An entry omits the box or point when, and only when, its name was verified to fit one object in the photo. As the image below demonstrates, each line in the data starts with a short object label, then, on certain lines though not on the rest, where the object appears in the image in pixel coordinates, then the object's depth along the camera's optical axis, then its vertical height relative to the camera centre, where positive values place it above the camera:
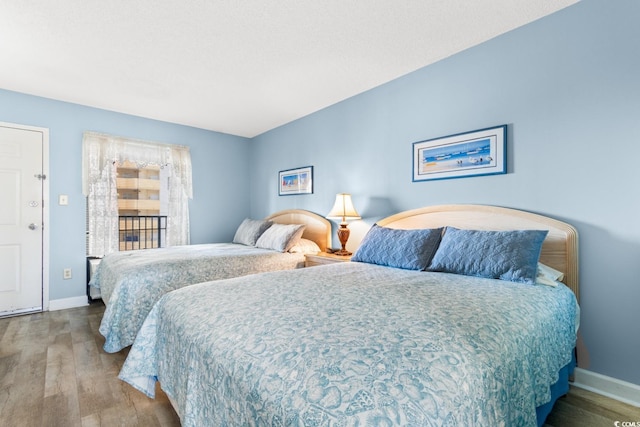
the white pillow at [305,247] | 3.45 -0.39
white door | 3.27 -0.07
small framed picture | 3.99 +0.41
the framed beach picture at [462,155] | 2.29 +0.45
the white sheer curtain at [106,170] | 3.73 +0.49
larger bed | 0.76 -0.42
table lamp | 3.21 -0.01
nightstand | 3.01 -0.45
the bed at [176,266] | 2.36 -0.49
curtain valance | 3.72 +0.71
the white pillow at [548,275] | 1.75 -0.37
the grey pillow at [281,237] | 3.43 -0.29
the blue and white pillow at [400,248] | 2.23 -0.27
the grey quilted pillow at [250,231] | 3.98 -0.26
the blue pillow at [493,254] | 1.79 -0.26
